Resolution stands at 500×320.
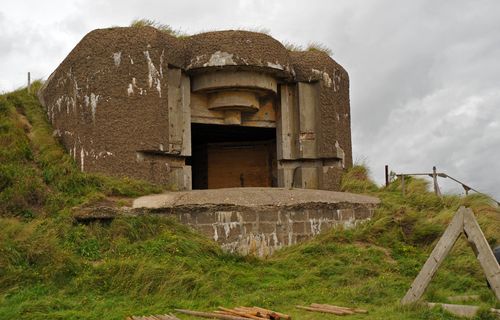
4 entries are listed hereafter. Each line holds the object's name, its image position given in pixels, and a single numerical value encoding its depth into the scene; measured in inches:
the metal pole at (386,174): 466.6
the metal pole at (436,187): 417.1
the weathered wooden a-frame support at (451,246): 238.5
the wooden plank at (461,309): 223.8
